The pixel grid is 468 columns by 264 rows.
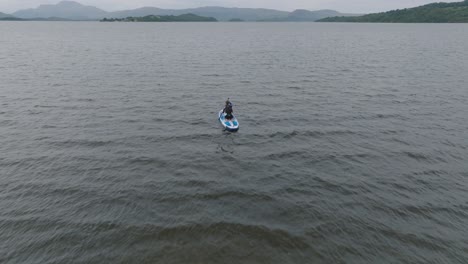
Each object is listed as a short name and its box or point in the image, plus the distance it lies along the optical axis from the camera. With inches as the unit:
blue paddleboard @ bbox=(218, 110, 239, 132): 1287.2
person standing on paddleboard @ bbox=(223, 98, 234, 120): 1331.2
